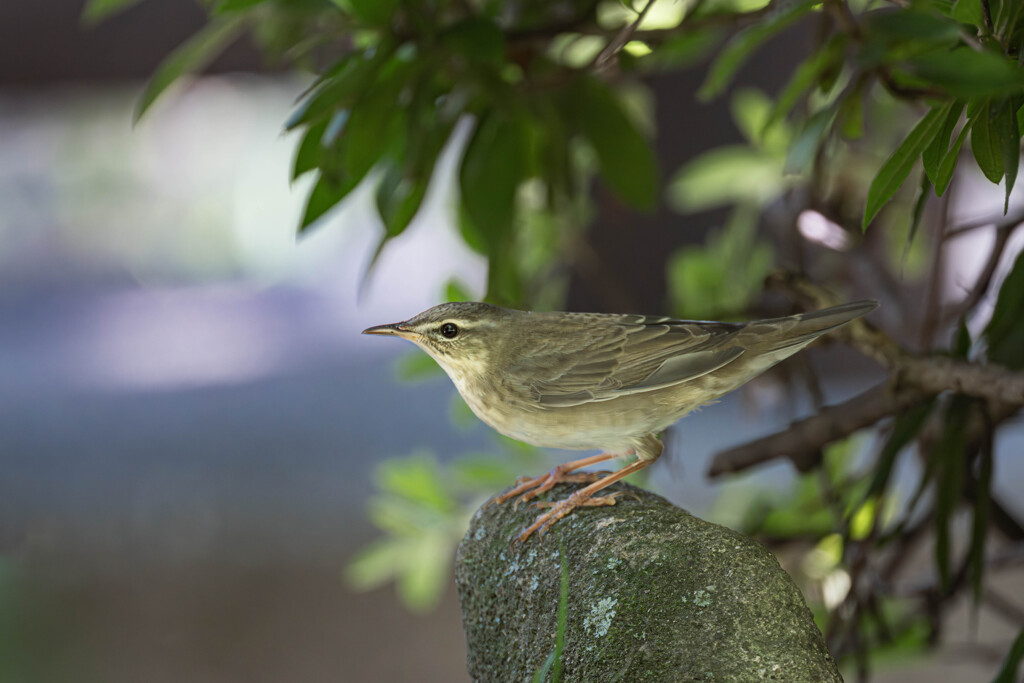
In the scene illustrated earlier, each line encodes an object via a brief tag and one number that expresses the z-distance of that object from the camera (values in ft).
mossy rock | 9.64
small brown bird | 9.76
